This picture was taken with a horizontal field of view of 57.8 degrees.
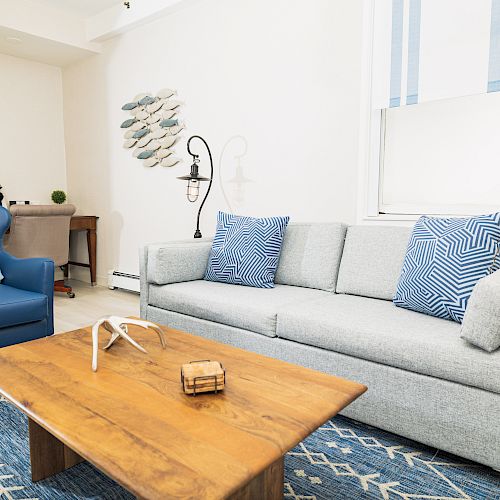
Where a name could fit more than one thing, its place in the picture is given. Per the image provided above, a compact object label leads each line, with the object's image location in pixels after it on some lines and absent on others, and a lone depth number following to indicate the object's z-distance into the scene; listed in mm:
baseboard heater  4215
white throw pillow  1431
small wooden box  1202
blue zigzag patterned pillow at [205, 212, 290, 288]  2545
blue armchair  2244
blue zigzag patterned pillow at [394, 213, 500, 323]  1781
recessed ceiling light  4141
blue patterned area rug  1406
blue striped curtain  2246
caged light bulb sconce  3195
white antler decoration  1547
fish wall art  3885
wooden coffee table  886
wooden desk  4555
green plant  4895
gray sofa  1494
